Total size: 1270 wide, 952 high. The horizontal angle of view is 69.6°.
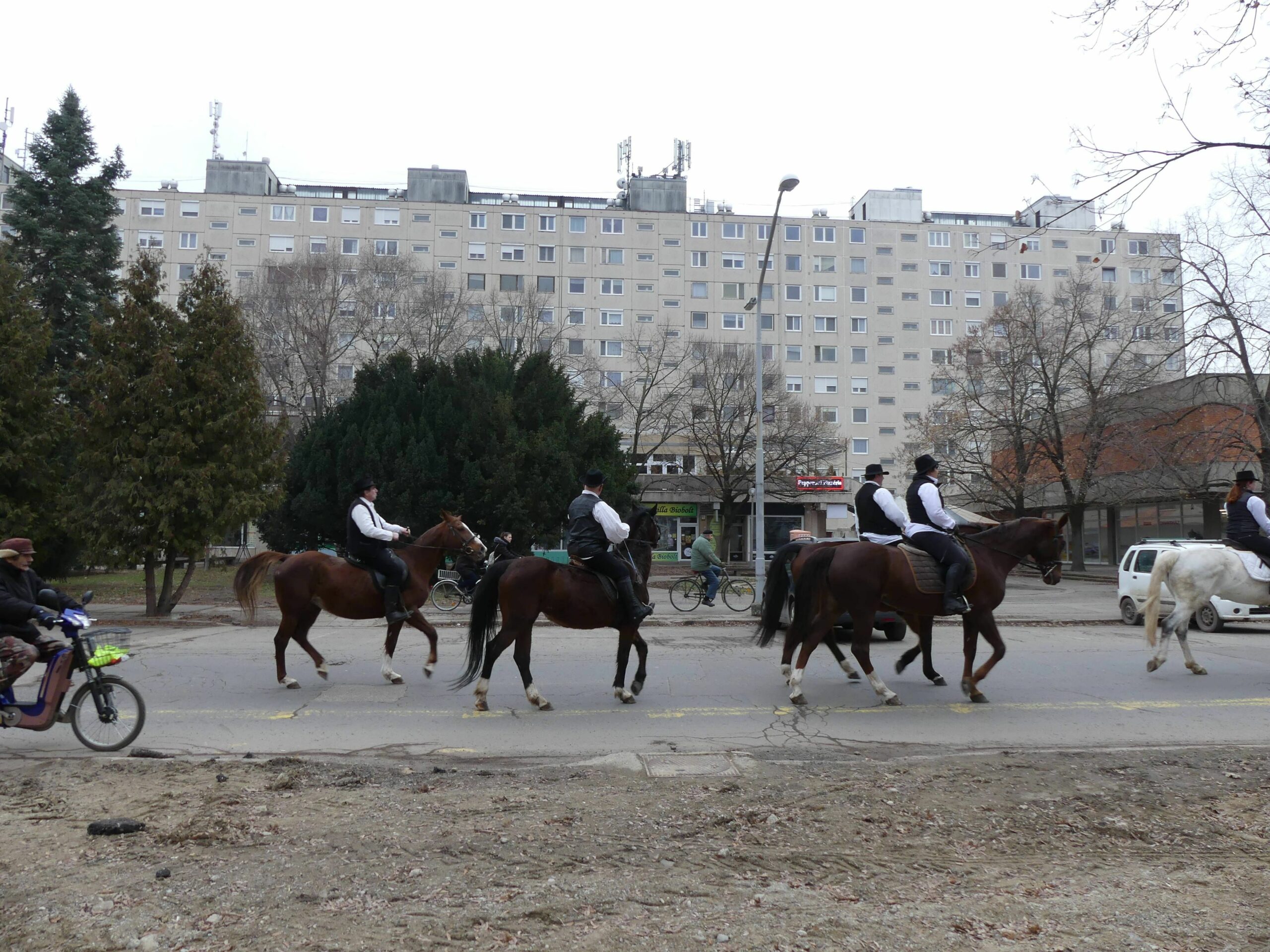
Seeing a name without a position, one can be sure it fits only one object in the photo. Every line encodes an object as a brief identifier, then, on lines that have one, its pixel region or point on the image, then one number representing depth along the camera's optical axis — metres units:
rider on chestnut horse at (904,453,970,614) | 9.27
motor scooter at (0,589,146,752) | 7.06
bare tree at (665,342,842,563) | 42.69
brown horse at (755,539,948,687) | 9.91
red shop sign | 40.47
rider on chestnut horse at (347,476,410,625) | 10.34
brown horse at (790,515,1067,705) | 9.20
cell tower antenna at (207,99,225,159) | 66.88
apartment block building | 61.88
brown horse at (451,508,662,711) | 8.78
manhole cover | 6.27
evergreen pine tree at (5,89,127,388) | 29.80
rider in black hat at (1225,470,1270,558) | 10.78
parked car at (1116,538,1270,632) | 16.36
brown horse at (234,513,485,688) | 10.41
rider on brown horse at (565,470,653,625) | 8.91
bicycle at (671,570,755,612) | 22.30
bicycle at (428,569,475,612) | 22.58
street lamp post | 20.95
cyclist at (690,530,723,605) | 22.14
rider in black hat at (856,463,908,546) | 9.98
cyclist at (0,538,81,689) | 6.93
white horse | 11.18
